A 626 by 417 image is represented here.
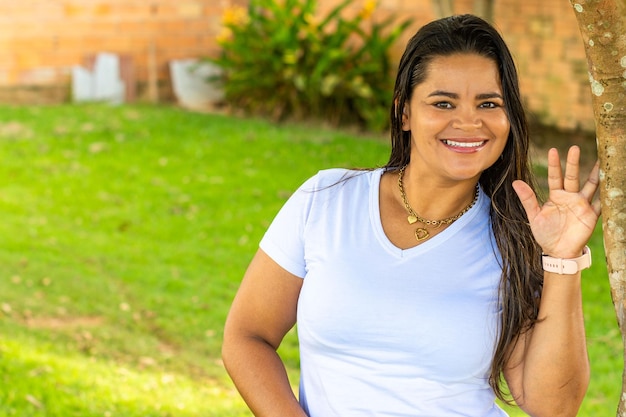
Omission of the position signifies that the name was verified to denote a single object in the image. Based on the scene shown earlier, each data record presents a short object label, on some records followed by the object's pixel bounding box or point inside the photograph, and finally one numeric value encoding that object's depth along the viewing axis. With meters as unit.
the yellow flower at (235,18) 15.92
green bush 14.84
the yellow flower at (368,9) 15.09
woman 3.25
